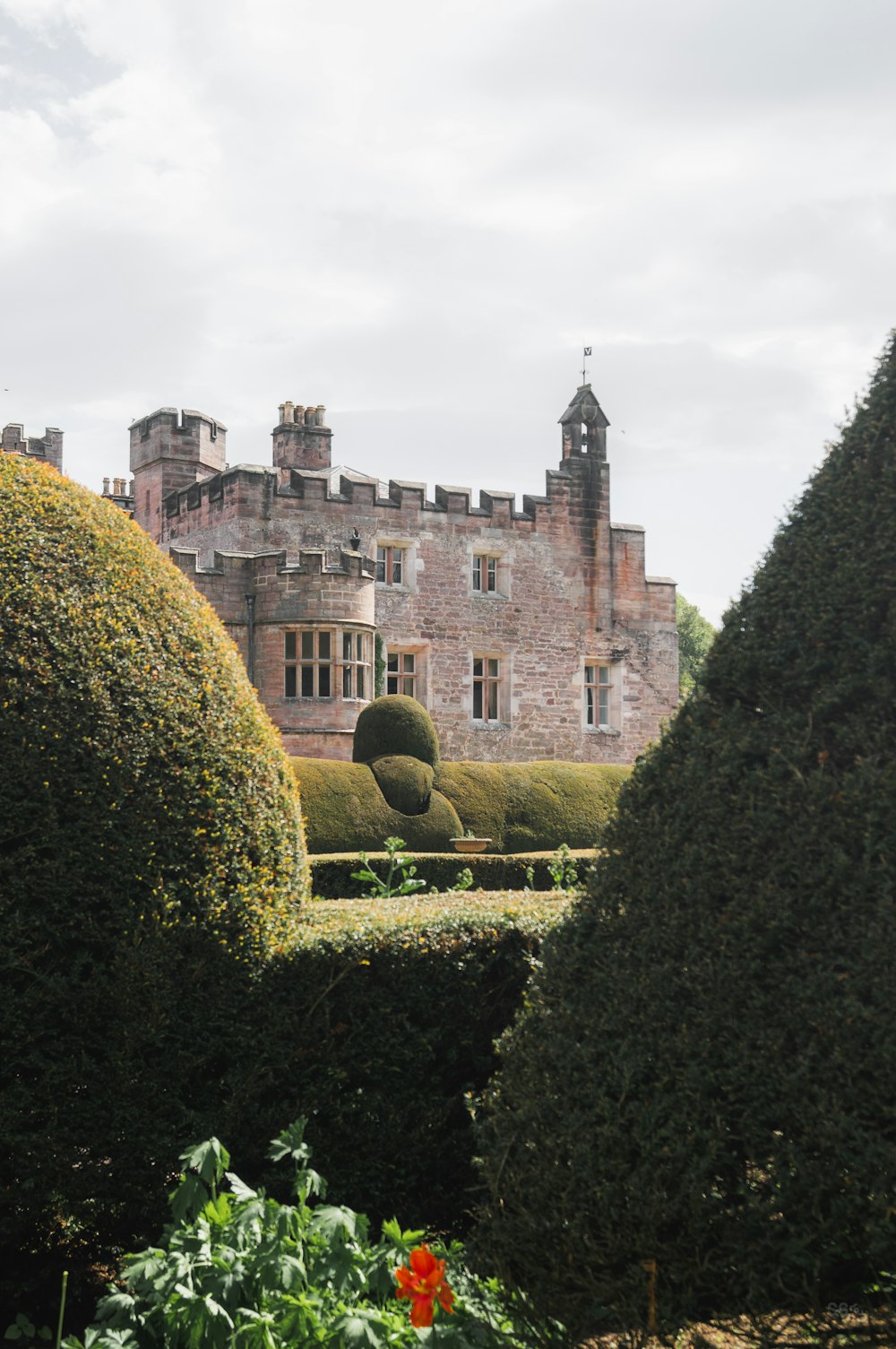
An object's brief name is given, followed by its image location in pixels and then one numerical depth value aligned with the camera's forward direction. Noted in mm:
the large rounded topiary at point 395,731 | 19922
